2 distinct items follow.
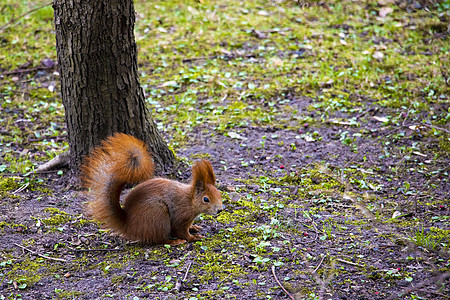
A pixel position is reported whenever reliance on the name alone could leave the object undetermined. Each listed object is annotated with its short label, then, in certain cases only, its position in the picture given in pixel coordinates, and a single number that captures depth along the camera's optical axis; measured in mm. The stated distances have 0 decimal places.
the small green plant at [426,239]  5613
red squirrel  5633
